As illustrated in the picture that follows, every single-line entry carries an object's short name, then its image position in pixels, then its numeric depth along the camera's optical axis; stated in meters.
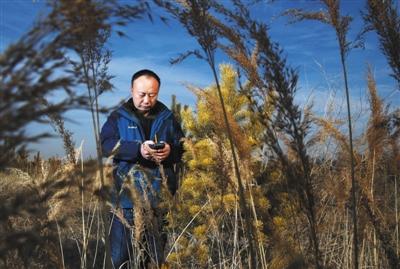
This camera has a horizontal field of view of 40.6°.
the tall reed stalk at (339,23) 2.60
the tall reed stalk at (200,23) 2.09
